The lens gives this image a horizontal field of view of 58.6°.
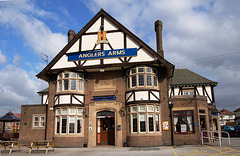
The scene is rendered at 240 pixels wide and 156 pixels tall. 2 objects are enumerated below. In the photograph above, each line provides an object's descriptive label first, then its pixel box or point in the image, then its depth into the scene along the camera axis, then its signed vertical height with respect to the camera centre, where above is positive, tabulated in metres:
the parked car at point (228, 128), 32.60 -2.53
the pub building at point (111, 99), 17.81 +1.17
